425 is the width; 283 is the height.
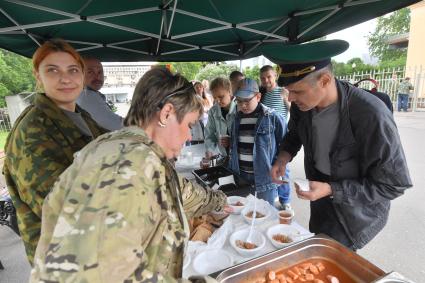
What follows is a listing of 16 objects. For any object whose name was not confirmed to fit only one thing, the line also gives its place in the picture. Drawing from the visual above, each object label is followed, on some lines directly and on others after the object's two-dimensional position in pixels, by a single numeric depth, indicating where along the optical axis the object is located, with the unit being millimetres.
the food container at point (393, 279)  883
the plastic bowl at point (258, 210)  1498
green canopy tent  2252
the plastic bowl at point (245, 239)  1224
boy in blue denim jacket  2365
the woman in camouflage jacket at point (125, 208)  519
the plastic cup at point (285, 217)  1454
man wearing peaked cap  1199
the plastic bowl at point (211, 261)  1147
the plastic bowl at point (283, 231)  1328
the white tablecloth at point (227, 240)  1210
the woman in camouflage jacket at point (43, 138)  1052
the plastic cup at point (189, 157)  2839
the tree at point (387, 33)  24719
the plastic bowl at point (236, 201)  1599
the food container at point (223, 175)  1938
